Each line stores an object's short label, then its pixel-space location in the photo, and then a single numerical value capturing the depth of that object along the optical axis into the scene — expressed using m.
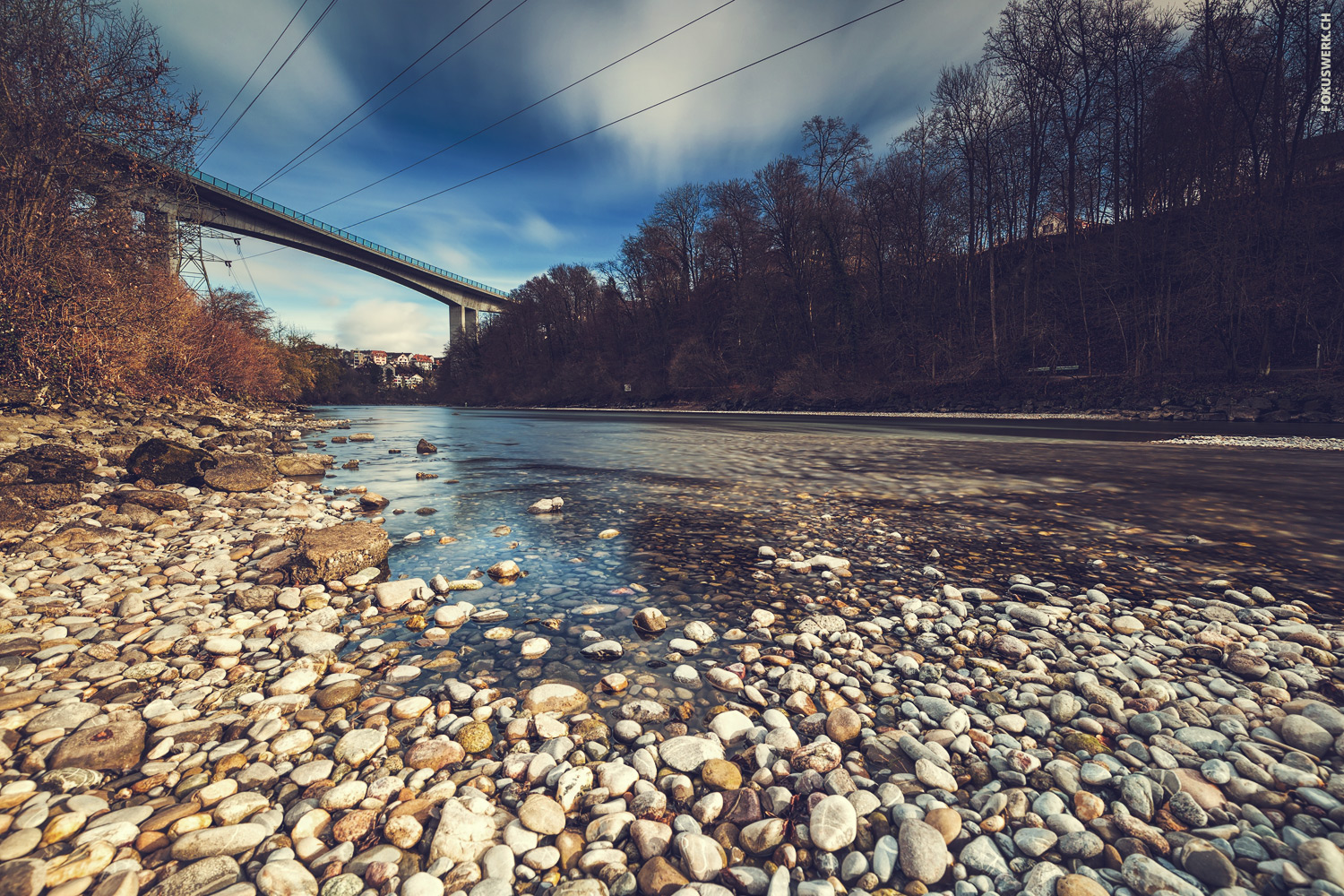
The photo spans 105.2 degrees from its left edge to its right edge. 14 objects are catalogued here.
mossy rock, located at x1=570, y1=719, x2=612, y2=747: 2.15
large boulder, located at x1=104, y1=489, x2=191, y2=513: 5.80
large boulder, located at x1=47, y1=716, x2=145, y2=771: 1.92
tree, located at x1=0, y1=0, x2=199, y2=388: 9.53
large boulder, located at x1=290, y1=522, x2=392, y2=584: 3.86
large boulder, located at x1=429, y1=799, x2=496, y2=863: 1.57
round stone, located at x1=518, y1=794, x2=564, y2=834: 1.67
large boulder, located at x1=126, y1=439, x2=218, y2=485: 7.35
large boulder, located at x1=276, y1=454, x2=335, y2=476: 9.47
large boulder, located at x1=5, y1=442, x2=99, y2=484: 6.24
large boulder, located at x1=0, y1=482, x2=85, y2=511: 5.44
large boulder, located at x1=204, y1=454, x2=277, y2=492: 7.26
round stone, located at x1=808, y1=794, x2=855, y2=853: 1.59
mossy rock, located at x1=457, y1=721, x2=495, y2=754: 2.12
